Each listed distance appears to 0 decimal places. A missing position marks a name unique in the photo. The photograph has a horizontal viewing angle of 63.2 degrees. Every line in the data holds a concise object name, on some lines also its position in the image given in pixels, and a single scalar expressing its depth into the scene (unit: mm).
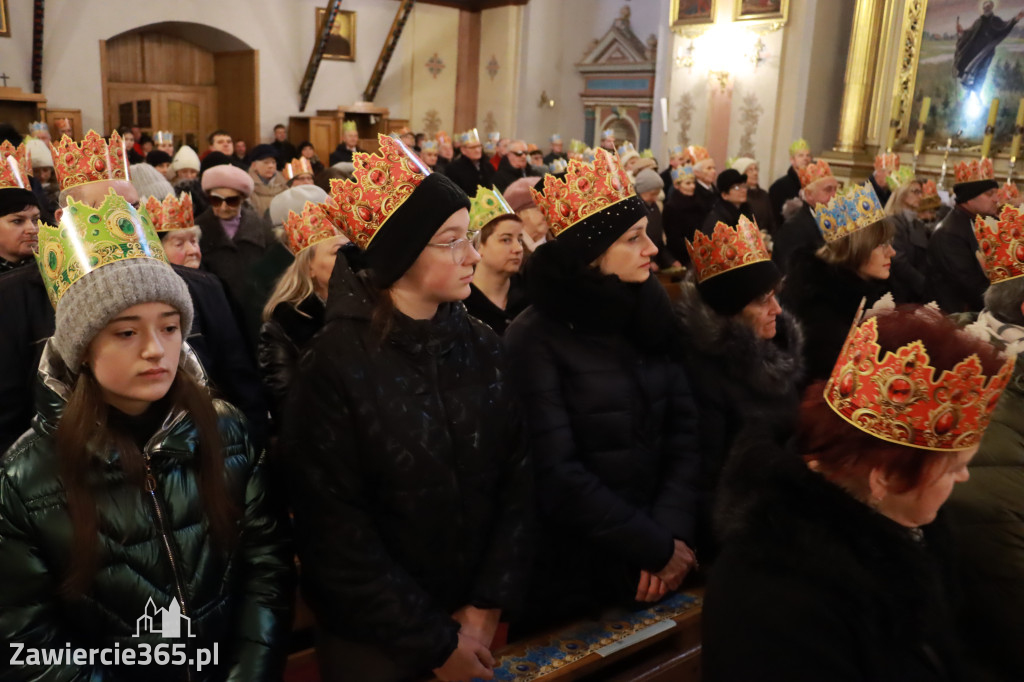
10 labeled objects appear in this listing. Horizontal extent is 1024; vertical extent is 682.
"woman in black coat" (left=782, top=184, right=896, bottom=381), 3926
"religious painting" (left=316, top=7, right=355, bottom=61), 16453
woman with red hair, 1448
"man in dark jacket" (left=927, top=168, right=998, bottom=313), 5578
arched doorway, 15320
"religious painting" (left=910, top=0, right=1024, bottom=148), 11742
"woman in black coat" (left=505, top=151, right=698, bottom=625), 2459
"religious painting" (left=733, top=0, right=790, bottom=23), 13430
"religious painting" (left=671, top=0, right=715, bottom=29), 14539
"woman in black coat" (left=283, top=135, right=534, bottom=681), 2020
